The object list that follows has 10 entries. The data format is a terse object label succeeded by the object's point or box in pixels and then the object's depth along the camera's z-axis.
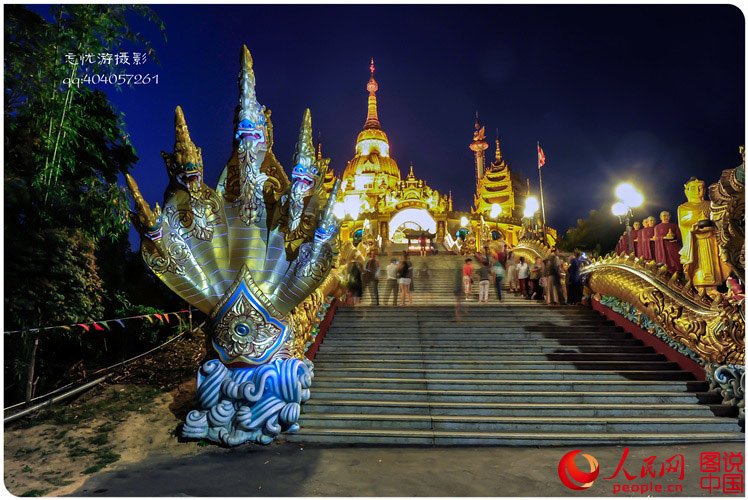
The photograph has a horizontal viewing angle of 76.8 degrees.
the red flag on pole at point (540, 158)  26.38
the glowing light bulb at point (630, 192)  10.91
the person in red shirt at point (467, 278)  12.16
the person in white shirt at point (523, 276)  12.17
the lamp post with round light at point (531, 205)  22.67
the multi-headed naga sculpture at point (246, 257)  5.81
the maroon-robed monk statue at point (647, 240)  12.07
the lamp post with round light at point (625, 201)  10.93
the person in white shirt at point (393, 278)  11.17
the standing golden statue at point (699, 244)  9.81
